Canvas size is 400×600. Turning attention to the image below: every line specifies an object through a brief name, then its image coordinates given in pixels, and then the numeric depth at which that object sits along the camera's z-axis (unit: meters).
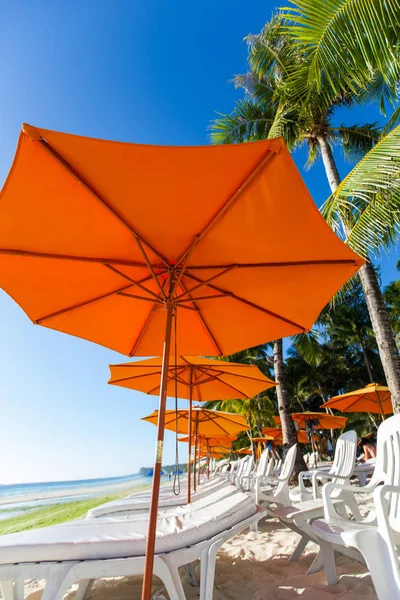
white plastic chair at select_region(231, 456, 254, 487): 8.29
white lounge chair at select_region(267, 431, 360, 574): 2.99
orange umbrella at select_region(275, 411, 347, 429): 15.31
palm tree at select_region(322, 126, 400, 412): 4.63
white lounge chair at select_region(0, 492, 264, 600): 1.75
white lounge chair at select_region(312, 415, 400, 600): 1.78
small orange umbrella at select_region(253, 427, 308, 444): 21.25
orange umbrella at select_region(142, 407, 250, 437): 8.96
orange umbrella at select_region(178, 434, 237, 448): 19.00
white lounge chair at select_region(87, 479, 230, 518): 3.74
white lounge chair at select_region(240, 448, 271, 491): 6.40
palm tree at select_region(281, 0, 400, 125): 4.27
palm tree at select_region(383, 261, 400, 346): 26.60
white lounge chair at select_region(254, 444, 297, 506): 5.00
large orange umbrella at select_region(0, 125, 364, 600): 1.86
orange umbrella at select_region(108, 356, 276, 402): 5.71
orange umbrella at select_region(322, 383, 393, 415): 11.12
